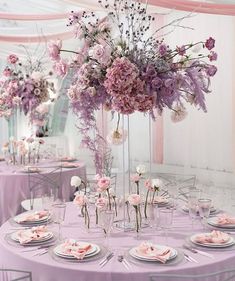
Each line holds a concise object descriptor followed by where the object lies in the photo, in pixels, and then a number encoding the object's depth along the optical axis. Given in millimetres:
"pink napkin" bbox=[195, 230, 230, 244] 2330
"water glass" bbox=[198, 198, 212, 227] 2557
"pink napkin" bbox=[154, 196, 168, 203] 3219
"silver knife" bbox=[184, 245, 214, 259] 2203
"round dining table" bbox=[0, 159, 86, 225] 4703
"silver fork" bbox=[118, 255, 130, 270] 2084
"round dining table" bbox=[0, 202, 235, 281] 2047
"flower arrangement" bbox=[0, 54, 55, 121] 5004
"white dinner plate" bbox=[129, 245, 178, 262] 2113
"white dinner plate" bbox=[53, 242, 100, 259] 2157
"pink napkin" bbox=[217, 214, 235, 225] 2676
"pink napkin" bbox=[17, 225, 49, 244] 2397
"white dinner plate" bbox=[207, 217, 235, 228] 2641
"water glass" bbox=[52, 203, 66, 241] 2578
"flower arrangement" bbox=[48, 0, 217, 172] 2500
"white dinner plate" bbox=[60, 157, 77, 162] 5670
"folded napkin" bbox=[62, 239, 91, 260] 2148
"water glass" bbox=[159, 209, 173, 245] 2416
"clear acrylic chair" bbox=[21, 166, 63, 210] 4684
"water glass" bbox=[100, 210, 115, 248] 2338
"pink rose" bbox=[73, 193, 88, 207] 2570
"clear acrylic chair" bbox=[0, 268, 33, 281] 2031
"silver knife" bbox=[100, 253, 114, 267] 2119
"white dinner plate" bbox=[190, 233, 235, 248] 2285
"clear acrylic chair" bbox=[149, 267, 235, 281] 1867
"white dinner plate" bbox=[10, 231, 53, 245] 2402
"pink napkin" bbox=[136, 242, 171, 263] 2102
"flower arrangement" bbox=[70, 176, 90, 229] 2574
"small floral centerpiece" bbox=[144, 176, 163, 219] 2641
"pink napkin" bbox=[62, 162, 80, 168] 5178
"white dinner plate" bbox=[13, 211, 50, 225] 2803
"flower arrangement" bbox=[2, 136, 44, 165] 5379
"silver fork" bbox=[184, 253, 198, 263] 2145
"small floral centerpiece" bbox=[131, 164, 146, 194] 2830
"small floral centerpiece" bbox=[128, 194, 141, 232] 2490
